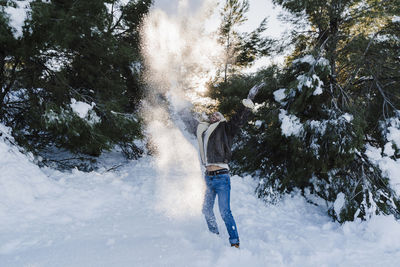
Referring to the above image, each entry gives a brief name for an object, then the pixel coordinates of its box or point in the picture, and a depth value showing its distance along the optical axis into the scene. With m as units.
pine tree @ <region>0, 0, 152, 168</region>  5.08
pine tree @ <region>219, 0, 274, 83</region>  11.03
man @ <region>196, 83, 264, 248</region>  3.16
